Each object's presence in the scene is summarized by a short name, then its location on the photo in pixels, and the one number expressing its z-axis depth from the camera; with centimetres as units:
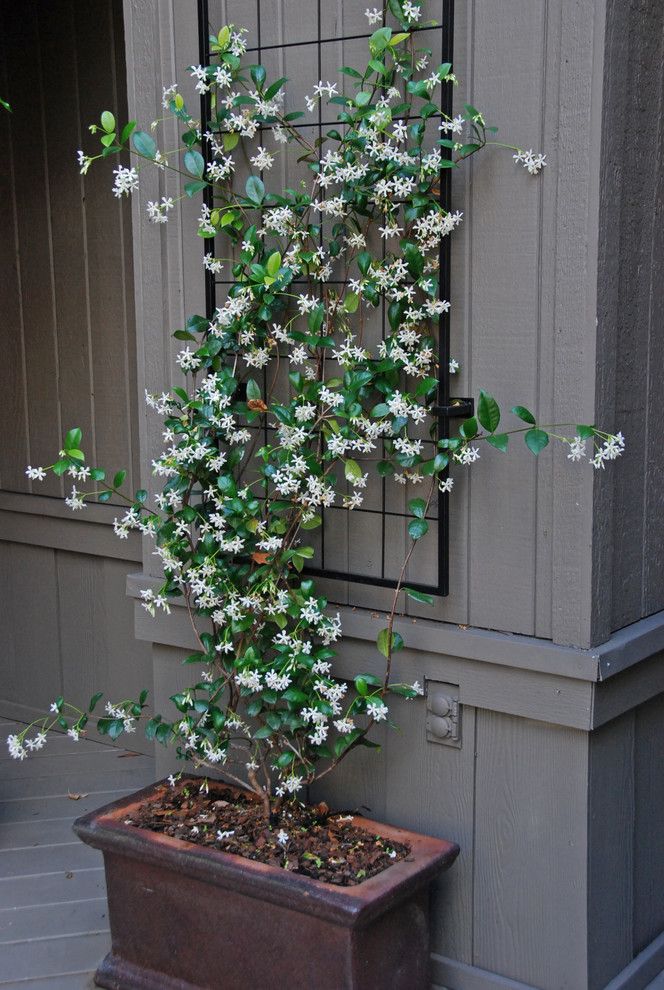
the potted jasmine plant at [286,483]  228
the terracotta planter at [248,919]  220
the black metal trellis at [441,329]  229
